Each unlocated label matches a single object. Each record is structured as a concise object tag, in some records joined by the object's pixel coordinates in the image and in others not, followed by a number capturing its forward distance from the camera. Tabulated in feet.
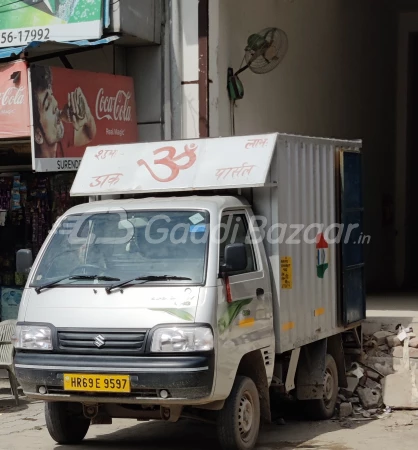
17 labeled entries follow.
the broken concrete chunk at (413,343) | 33.27
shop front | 34.19
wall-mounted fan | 41.22
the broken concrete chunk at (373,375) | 32.92
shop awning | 35.32
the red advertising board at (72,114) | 34.04
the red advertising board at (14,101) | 34.17
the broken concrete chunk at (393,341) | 33.65
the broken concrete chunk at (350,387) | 32.32
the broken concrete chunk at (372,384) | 32.50
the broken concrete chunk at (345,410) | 30.86
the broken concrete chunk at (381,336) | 34.04
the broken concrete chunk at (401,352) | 33.12
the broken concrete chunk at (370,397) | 31.65
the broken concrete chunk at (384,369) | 33.24
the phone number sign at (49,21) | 37.29
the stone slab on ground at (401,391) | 31.32
